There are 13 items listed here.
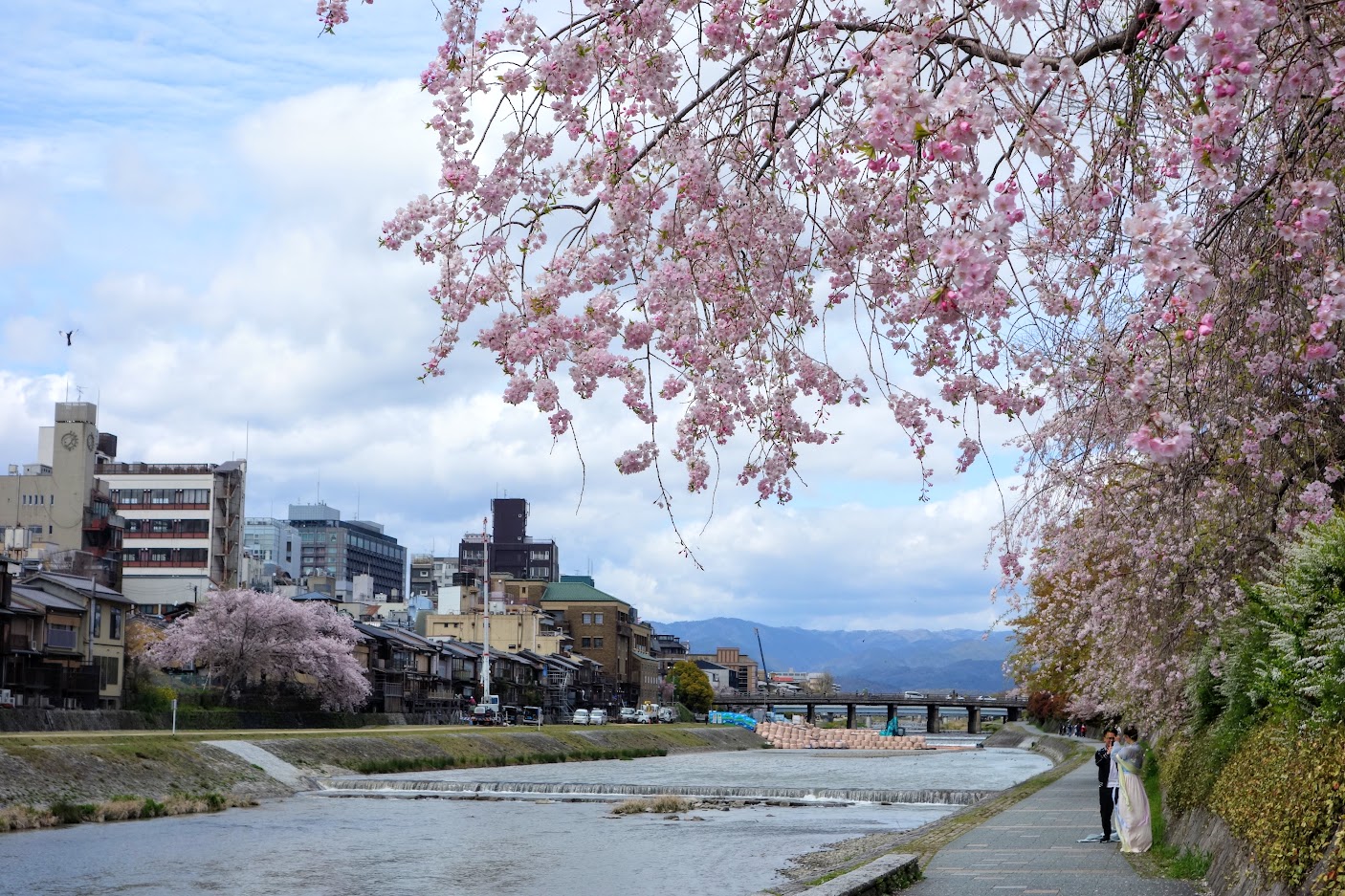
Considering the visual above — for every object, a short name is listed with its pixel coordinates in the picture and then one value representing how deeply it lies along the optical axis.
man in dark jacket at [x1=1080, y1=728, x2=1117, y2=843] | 17.58
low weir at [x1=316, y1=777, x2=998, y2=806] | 38.53
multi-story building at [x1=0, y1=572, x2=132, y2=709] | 51.91
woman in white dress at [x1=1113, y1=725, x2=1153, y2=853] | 16.09
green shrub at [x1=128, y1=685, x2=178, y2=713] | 56.28
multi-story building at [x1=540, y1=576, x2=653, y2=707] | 140.50
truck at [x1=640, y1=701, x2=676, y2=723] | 114.81
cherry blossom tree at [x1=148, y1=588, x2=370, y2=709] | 67.31
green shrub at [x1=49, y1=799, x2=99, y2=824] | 28.20
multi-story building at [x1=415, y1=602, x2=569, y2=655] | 128.12
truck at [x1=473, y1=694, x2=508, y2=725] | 83.94
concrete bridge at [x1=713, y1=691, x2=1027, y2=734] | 149.75
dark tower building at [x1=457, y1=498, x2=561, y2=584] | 186.88
